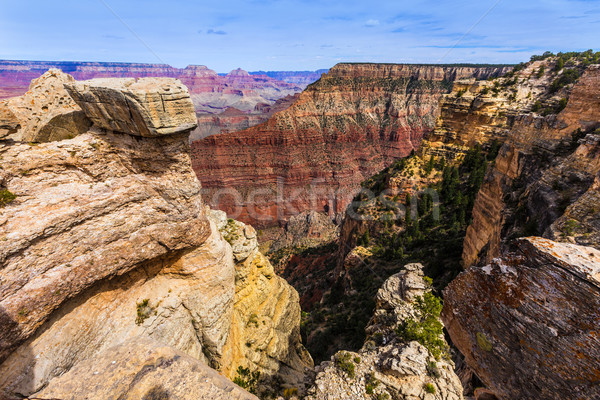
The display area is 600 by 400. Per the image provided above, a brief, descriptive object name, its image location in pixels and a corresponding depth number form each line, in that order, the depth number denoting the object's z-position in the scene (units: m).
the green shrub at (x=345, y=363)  12.03
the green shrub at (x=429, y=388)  10.73
